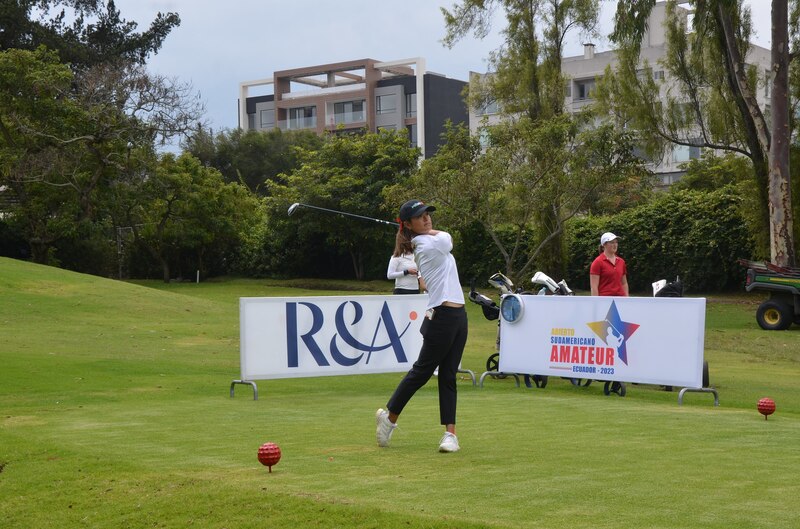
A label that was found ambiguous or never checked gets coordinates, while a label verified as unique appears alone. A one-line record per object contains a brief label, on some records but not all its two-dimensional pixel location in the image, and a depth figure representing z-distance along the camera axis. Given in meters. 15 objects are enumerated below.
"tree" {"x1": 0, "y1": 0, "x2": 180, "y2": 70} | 57.84
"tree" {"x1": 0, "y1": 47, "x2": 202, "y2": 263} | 43.84
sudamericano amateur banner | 12.98
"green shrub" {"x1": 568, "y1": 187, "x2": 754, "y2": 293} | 39.50
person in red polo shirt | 14.27
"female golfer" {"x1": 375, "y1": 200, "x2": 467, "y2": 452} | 8.22
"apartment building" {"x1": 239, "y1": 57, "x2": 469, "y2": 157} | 96.00
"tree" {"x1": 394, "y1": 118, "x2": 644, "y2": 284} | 35.94
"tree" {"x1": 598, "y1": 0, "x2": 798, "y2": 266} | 31.55
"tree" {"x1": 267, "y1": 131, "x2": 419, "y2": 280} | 50.62
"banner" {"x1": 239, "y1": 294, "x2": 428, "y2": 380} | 13.52
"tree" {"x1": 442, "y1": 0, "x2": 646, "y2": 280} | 37.88
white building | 76.45
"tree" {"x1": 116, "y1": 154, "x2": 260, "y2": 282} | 47.69
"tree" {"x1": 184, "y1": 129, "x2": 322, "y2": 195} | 85.06
